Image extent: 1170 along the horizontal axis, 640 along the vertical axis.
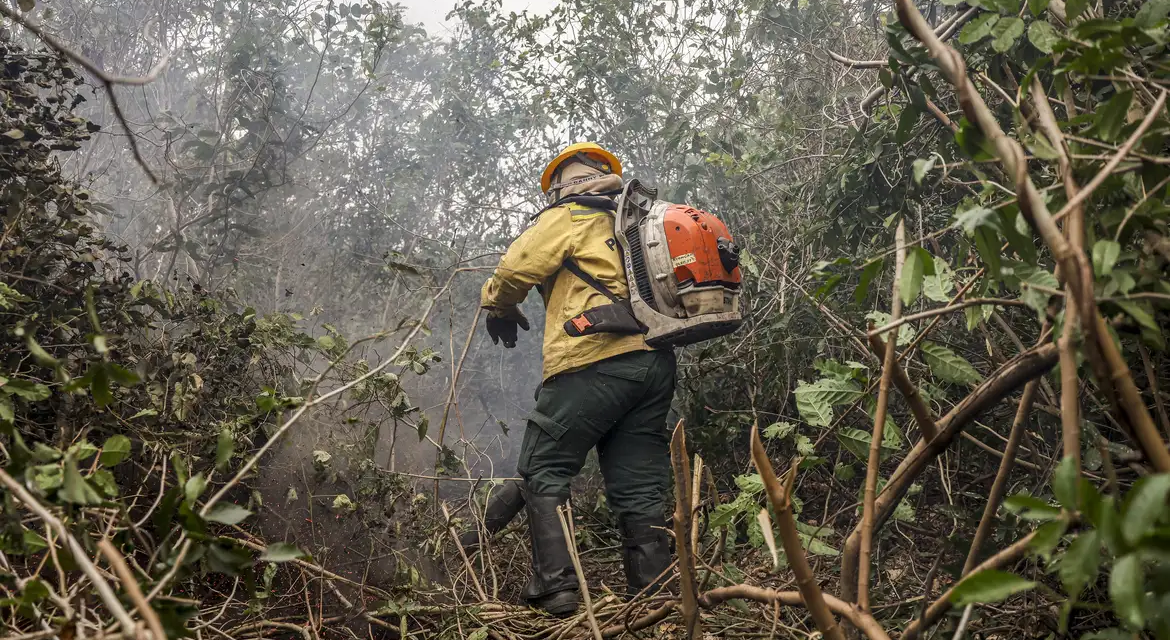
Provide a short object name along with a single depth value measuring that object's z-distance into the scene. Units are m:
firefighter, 3.36
